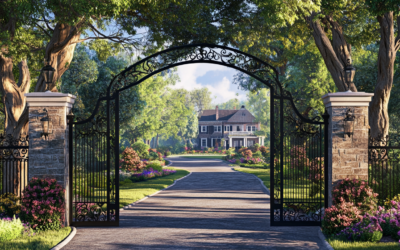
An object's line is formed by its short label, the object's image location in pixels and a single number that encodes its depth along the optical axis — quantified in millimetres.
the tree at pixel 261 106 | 67562
